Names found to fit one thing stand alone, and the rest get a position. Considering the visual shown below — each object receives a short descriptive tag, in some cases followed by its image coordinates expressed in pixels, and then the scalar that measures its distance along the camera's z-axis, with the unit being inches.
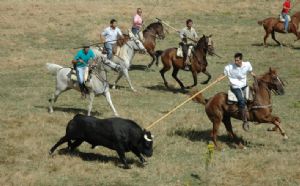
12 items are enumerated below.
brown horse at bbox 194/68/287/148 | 642.8
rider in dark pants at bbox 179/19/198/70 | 944.3
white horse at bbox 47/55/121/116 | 776.9
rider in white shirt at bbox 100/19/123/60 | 1011.9
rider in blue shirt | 770.2
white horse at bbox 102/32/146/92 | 973.8
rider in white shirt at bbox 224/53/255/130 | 639.8
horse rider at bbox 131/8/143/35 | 1156.5
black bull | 570.9
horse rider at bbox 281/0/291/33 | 1316.1
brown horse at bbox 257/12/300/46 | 1323.9
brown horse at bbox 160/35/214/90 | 930.1
